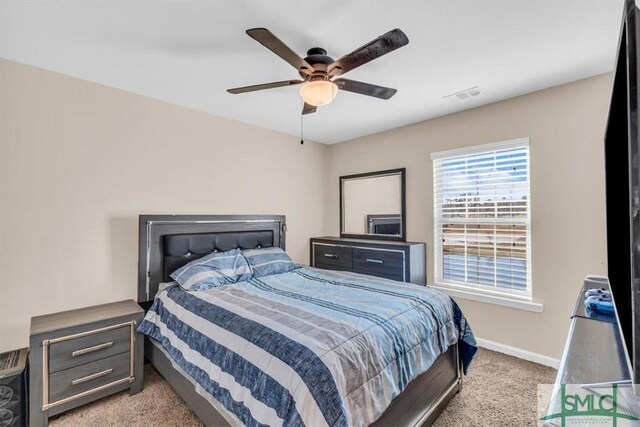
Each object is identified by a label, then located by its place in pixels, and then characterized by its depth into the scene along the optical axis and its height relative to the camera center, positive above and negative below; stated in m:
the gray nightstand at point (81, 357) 1.94 -1.01
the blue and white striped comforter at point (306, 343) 1.33 -0.71
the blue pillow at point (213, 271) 2.58 -0.51
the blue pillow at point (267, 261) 3.05 -0.48
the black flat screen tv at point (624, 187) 0.61 +0.10
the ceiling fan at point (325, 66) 1.52 +0.92
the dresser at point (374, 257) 3.38 -0.50
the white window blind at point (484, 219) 2.91 -0.01
